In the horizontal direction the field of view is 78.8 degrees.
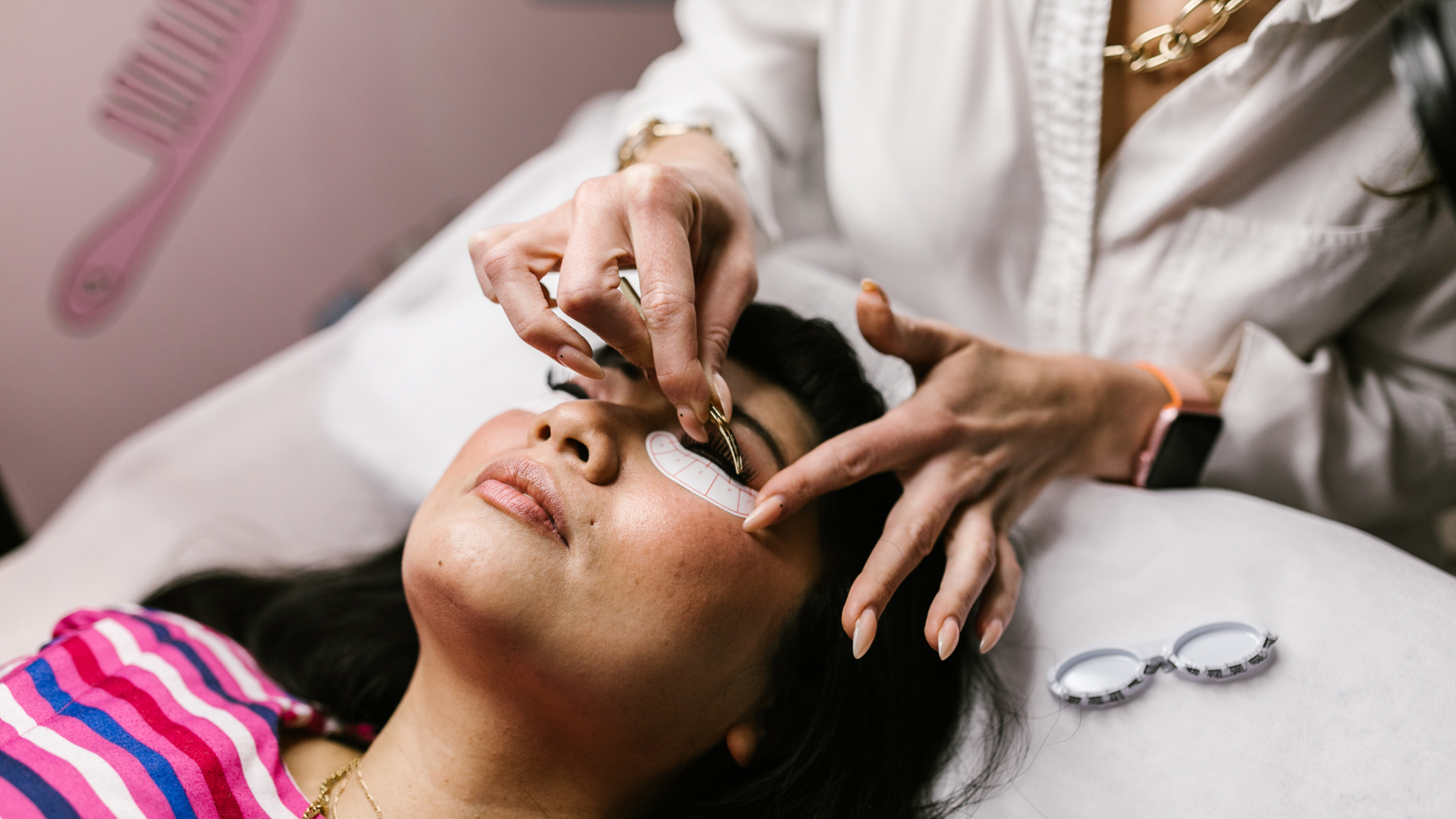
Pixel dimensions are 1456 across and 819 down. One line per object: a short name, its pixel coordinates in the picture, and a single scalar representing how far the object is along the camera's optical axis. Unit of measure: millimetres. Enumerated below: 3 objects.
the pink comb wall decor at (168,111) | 1883
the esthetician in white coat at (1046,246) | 829
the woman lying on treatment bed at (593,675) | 807
